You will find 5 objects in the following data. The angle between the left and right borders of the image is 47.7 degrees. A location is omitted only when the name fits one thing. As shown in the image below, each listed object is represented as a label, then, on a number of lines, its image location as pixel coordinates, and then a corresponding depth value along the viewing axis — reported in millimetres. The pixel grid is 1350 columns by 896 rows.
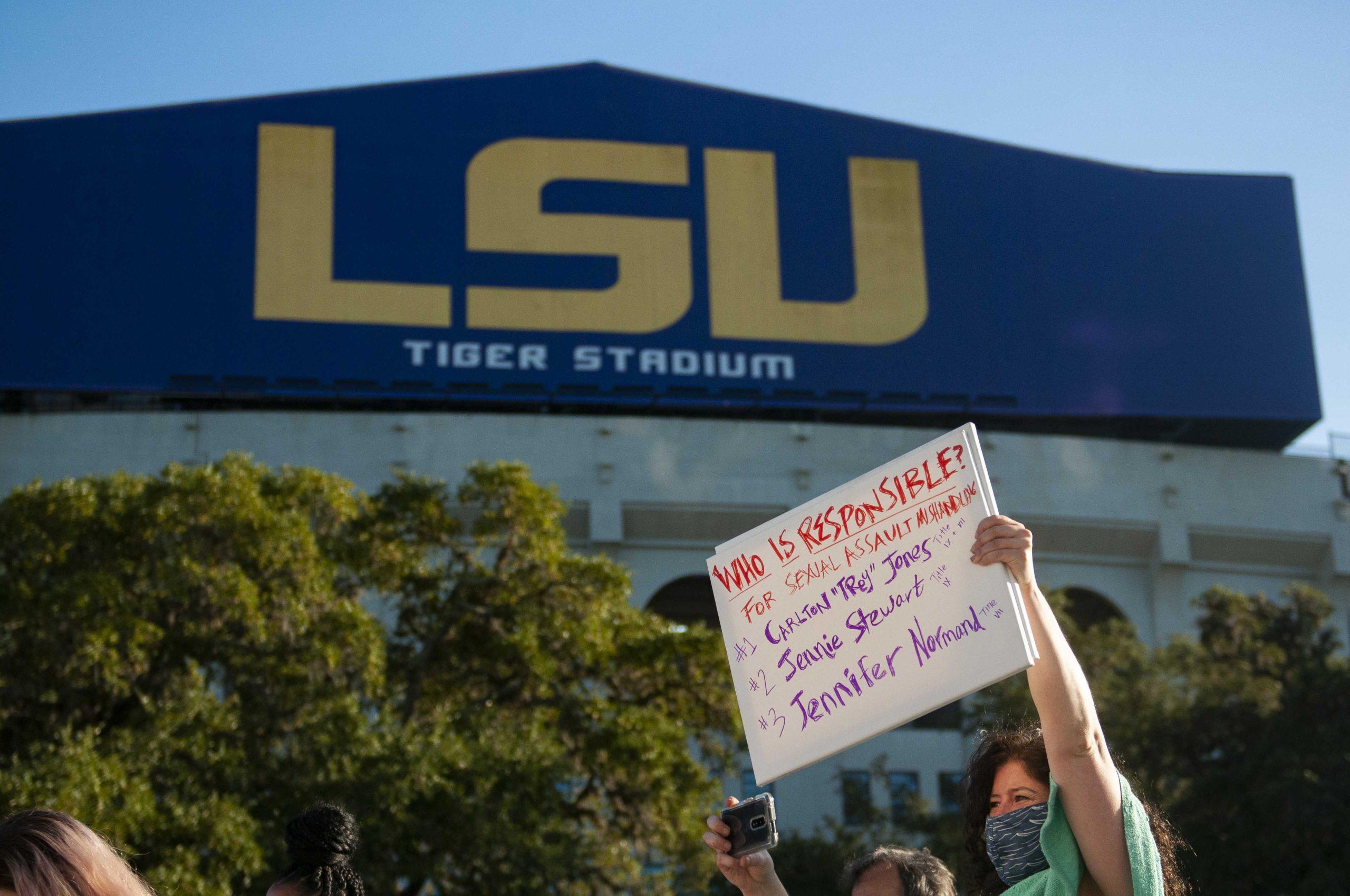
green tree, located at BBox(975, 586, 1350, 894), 18422
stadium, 30172
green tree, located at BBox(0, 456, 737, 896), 14023
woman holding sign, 2979
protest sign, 3488
